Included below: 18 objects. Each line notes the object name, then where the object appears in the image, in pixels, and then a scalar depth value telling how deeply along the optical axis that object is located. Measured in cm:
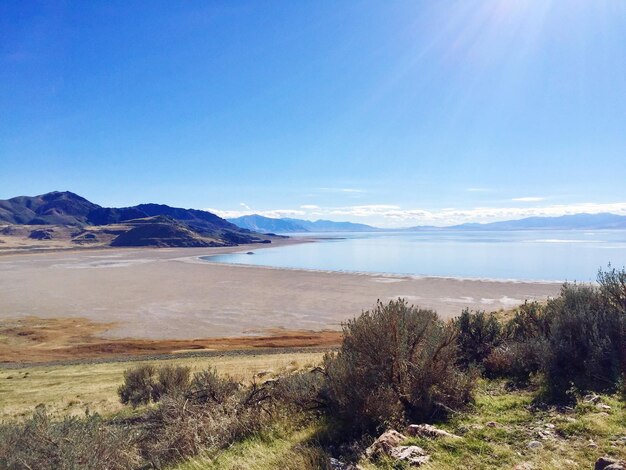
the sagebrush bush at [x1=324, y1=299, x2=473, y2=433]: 520
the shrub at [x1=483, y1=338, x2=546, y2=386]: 675
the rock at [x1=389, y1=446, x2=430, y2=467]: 409
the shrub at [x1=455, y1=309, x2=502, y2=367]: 850
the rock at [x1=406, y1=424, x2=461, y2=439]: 464
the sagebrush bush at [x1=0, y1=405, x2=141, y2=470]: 451
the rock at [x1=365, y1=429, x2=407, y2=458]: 434
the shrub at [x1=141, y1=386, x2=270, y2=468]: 546
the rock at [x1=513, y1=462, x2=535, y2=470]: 374
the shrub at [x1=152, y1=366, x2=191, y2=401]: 1144
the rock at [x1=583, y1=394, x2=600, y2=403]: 515
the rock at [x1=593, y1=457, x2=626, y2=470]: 333
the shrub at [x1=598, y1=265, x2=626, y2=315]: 716
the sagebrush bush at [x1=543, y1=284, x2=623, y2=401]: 585
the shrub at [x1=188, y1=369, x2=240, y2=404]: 684
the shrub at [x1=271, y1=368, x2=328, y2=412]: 611
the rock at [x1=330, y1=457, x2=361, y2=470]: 413
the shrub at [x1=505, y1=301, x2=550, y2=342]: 864
